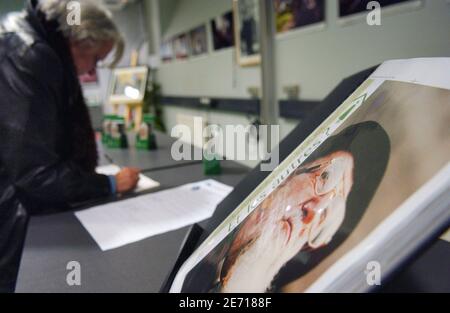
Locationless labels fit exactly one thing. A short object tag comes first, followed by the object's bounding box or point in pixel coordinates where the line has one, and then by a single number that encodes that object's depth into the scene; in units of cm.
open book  19
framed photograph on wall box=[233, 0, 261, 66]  184
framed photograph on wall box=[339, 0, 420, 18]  112
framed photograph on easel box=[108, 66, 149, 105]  286
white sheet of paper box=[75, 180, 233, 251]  66
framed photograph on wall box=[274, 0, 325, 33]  143
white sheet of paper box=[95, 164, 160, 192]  96
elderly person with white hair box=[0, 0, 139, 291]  80
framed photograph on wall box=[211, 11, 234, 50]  211
